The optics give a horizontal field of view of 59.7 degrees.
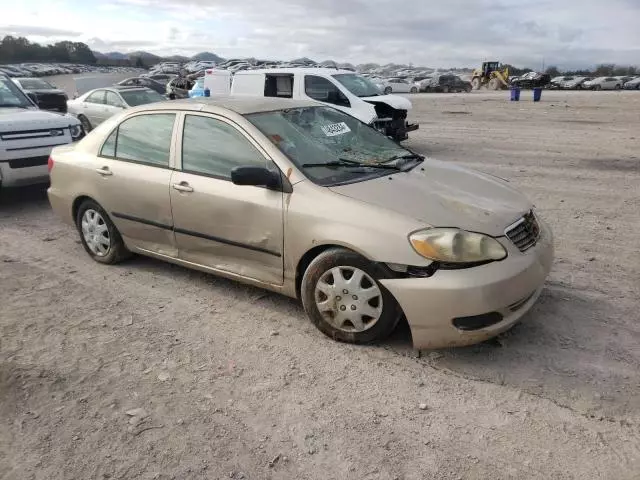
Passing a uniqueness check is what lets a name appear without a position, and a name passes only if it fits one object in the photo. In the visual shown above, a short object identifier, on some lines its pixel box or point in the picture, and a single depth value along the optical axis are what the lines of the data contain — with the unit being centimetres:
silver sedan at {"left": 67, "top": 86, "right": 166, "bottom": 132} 1397
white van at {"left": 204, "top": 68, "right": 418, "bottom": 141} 1164
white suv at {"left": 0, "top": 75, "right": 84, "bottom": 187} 727
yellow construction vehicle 4490
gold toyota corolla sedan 336
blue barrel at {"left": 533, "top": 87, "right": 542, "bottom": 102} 2859
